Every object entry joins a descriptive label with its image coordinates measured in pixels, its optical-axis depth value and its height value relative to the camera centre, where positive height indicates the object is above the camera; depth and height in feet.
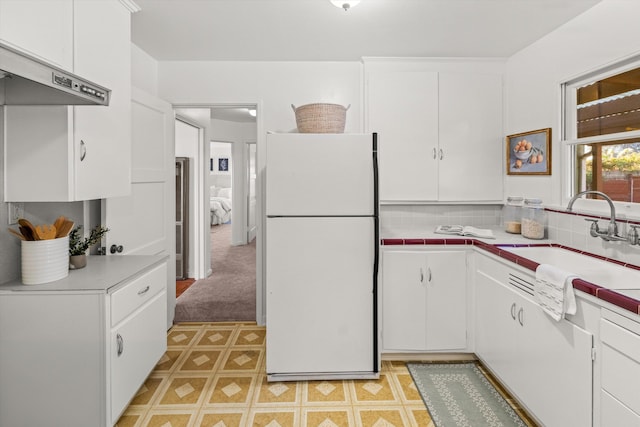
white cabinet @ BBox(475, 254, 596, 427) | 5.30 -2.46
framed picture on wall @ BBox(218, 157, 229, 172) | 37.22 +4.22
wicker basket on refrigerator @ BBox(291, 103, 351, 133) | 8.43 +2.02
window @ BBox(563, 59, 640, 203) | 6.91 +1.50
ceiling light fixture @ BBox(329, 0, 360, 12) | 6.57 +3.62
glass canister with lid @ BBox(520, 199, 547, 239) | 8.74 -0.37
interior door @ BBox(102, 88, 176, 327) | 8.28 +0.22
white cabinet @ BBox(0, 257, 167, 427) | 5.68 -2.33
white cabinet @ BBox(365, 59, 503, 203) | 10.26 +2.20
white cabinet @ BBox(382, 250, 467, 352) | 8.74 -2.23
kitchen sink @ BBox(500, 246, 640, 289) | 6.12 -1.14
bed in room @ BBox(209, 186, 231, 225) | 31.73 +0.09
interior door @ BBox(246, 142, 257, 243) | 23.56 +1.04
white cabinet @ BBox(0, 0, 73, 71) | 4.72 +2.49
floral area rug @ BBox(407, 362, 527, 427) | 6.80 -3.86
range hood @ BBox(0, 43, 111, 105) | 4.08 +1.65
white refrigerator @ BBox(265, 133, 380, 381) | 7.83 -1.08
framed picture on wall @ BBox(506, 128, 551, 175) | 8.87 +1.34
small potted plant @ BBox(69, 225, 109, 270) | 6.84 -0.76
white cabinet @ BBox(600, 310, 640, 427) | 4.37 -2.03
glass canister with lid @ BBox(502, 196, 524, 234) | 9.55 -0.26
